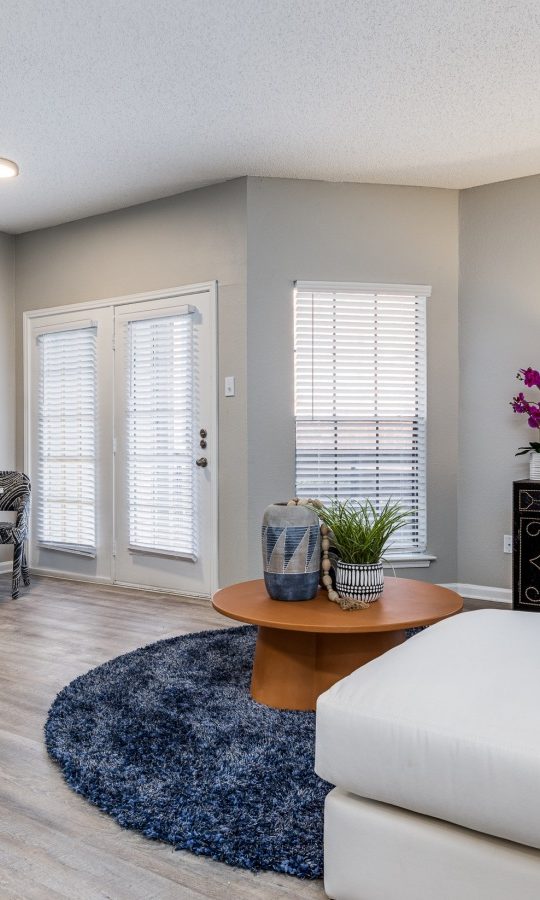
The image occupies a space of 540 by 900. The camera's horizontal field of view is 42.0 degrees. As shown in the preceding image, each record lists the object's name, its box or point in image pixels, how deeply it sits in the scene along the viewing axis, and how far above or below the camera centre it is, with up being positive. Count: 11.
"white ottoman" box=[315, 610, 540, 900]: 1.19 -0.63
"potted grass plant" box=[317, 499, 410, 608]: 2.55 -0.47
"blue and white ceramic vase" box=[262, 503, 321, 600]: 2.49 -0.45
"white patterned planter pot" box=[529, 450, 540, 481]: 4.02 -0.25
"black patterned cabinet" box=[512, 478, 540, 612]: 3.79 -0.67
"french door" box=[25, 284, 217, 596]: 4.50 -0.11
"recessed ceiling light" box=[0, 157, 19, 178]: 4.09 +1.51
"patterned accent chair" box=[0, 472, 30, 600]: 4.46 -0.59
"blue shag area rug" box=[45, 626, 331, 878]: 1.70 -1.00
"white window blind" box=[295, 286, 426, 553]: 4.38 +0.16
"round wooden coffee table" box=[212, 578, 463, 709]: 2.36 -0.76
